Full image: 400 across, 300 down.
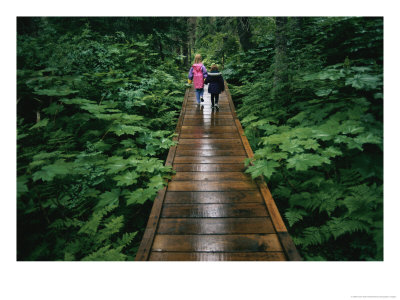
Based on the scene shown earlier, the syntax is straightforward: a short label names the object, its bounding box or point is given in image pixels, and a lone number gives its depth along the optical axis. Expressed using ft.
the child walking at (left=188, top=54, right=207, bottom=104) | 21.81
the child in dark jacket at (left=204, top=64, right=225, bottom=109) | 20.63
